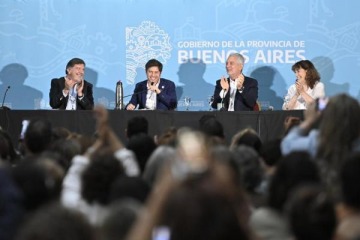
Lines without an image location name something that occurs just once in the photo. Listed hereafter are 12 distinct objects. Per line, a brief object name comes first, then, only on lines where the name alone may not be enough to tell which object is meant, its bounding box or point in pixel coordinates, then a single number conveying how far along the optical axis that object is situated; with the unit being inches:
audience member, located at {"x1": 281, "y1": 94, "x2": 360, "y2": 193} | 330.3
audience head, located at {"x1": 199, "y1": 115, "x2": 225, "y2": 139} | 430.0
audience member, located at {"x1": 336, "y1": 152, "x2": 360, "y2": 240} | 227.6
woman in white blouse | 682.8
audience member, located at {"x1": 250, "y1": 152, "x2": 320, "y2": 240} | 233.9
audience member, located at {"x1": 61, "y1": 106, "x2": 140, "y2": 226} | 267.3
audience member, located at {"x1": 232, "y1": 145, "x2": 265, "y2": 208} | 311.0
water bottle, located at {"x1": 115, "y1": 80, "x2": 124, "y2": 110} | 693.9
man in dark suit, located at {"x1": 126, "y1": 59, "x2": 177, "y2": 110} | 701.9
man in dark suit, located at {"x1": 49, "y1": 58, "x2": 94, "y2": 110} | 697.6
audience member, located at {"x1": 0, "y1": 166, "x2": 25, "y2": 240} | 242.8
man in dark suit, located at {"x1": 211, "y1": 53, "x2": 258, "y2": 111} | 684.1
